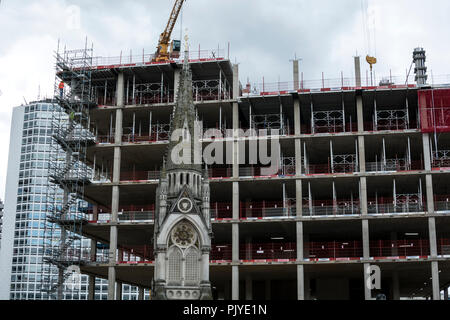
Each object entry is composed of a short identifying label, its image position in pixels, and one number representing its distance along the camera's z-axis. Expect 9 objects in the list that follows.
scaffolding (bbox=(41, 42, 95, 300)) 69.75
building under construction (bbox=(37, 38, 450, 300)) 67.75
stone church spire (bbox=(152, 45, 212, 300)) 49.47
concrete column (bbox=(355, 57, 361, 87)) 70.12
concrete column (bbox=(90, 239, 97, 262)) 73.62
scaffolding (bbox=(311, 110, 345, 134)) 74.15
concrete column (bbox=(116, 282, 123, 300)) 81.25
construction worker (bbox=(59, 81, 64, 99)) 76.99
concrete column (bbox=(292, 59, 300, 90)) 70.88
